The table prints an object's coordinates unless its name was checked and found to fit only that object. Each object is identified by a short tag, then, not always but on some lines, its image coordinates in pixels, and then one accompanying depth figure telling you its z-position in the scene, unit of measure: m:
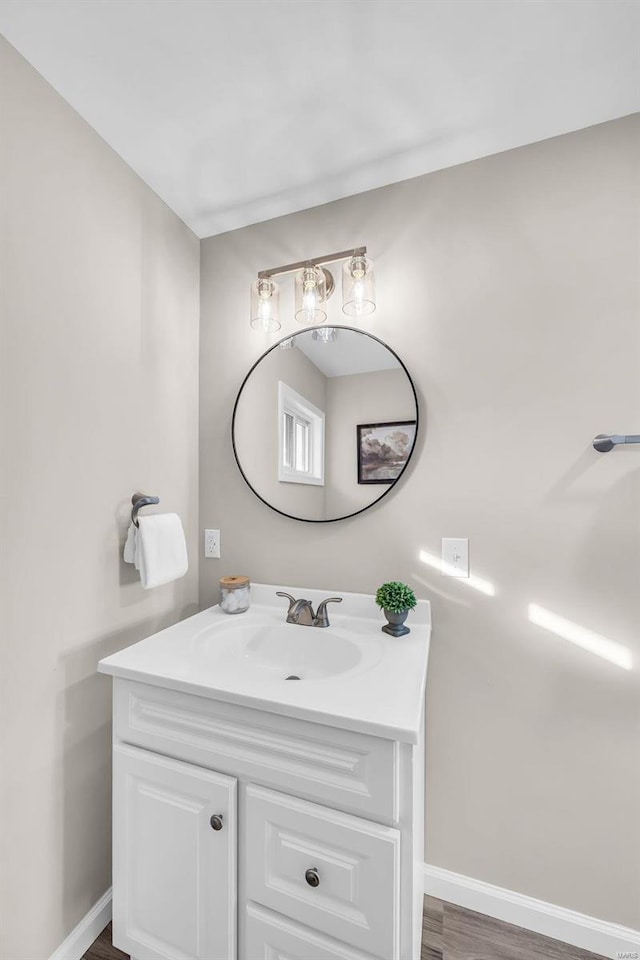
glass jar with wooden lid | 1.52
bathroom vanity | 0.87
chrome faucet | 1.42
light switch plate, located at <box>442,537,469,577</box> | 1.38
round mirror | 1.47
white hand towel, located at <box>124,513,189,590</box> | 1.33
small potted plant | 1.29
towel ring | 1.39
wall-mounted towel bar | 1.16
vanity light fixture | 1.42
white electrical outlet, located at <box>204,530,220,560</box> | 1.73
